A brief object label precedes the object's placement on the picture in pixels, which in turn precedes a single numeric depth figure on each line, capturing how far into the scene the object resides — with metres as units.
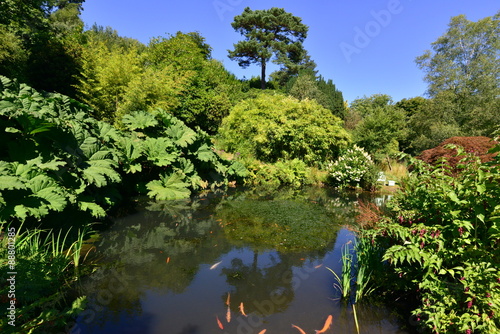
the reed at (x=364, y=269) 2.40
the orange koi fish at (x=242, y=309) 2.24
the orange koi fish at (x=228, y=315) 2.14
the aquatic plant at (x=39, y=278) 1.62
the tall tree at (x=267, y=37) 24.09
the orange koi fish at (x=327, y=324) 2.05
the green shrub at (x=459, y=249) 1.54
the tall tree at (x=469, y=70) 11.97
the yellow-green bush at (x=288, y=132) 10.02
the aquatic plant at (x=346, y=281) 2.44
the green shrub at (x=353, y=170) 8.51
